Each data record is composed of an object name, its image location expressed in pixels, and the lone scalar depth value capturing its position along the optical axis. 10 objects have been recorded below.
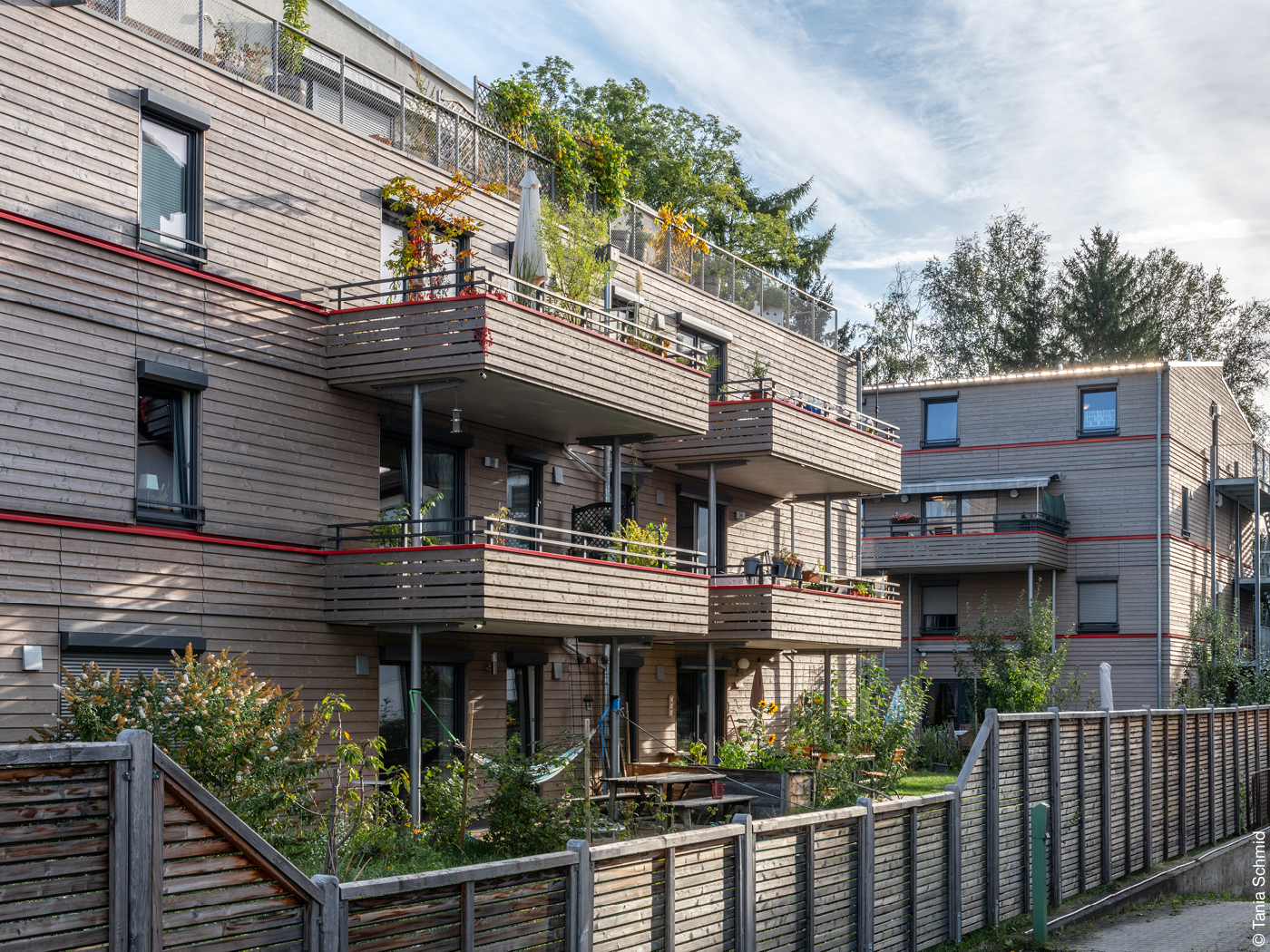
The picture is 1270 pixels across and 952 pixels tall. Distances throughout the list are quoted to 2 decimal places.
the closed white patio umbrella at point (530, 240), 18.39
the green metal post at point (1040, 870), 12.41
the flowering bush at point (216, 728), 11.35
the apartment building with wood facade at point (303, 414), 13.63
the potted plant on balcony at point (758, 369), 26.12
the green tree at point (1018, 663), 29.78
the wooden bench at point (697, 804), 13.93
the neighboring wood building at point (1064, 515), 36.75
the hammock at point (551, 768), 11.76
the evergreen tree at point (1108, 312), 51.78
